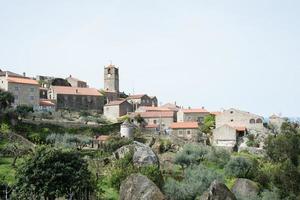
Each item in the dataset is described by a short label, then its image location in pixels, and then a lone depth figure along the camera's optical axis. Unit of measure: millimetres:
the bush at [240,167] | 43512
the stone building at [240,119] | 82188
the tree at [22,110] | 67575
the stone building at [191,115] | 90625
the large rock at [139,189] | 23625
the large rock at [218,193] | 22500
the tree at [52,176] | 29797
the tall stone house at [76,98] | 89938
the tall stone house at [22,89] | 78750
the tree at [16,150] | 48812
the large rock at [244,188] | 30591
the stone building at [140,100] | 103975
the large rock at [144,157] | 40000
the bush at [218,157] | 54312
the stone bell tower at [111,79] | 112556
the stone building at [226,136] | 77062
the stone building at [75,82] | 108625
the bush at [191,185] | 31328
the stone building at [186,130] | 80688
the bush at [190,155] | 53469
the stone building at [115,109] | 91688
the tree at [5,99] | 67250
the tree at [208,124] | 82062
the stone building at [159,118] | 88000
